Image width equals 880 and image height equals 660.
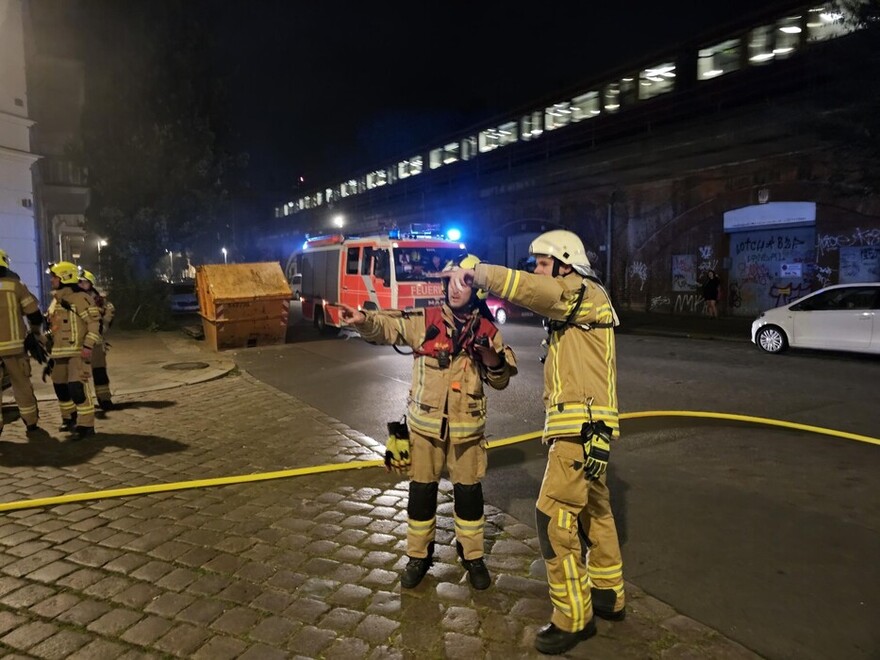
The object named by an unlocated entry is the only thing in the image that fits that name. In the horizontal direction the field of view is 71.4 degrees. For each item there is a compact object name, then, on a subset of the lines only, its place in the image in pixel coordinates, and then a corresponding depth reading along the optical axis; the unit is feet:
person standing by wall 65.05
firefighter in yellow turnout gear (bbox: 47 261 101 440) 22.08
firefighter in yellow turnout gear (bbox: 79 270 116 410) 25.23
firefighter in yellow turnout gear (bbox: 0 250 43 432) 21.42
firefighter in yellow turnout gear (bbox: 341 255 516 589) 11.42
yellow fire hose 16.03
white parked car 37.88
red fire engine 47.16
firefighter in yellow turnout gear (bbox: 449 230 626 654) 9.67
